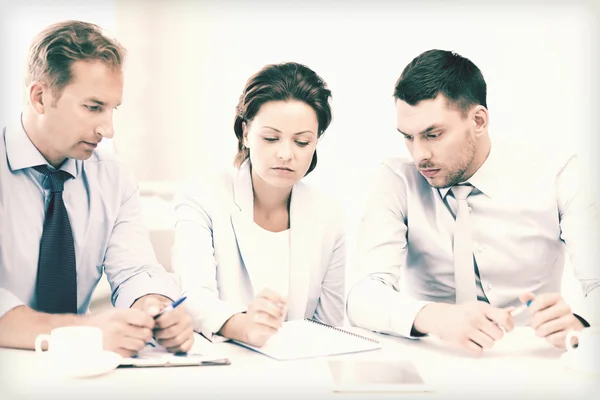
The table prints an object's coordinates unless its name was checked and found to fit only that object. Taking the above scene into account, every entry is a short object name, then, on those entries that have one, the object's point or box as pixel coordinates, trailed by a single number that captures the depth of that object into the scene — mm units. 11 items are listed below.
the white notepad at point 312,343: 1524
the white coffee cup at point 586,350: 1438
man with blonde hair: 1808
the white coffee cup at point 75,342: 1315
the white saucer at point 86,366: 1306
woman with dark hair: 1958
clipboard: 1398
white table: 1292
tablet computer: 1319
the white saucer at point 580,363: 1434
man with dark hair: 1997
